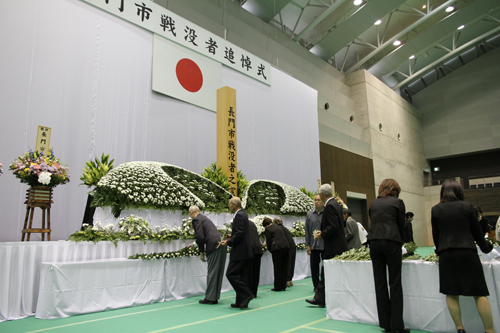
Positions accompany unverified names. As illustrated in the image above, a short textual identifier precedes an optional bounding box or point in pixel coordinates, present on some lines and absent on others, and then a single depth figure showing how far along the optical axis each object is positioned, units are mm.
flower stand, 5574
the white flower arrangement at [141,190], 6227
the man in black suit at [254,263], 6020
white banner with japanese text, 9672
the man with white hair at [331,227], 4762
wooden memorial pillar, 8938
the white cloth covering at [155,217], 6188
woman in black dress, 3178
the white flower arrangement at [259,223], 8044
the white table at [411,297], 3443
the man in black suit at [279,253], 6730
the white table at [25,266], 4582
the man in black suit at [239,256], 5125
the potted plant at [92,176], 6480
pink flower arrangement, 5492
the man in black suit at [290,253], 7158
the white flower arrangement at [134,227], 5953
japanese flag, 10250
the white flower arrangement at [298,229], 9274
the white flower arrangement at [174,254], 5840
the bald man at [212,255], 5535
